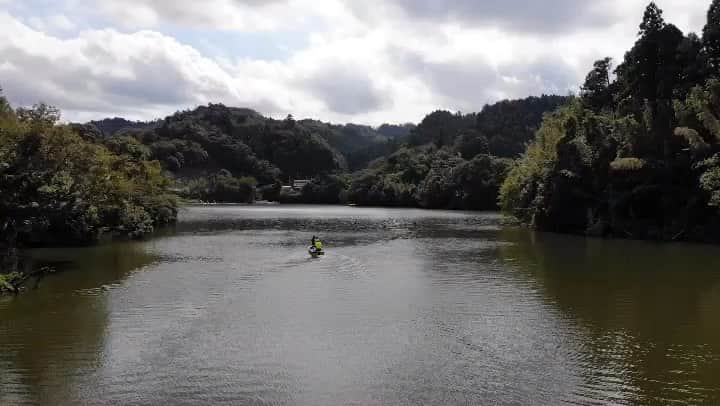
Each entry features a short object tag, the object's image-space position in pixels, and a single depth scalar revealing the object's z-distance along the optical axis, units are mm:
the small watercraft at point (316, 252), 37281
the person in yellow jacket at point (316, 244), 37891
